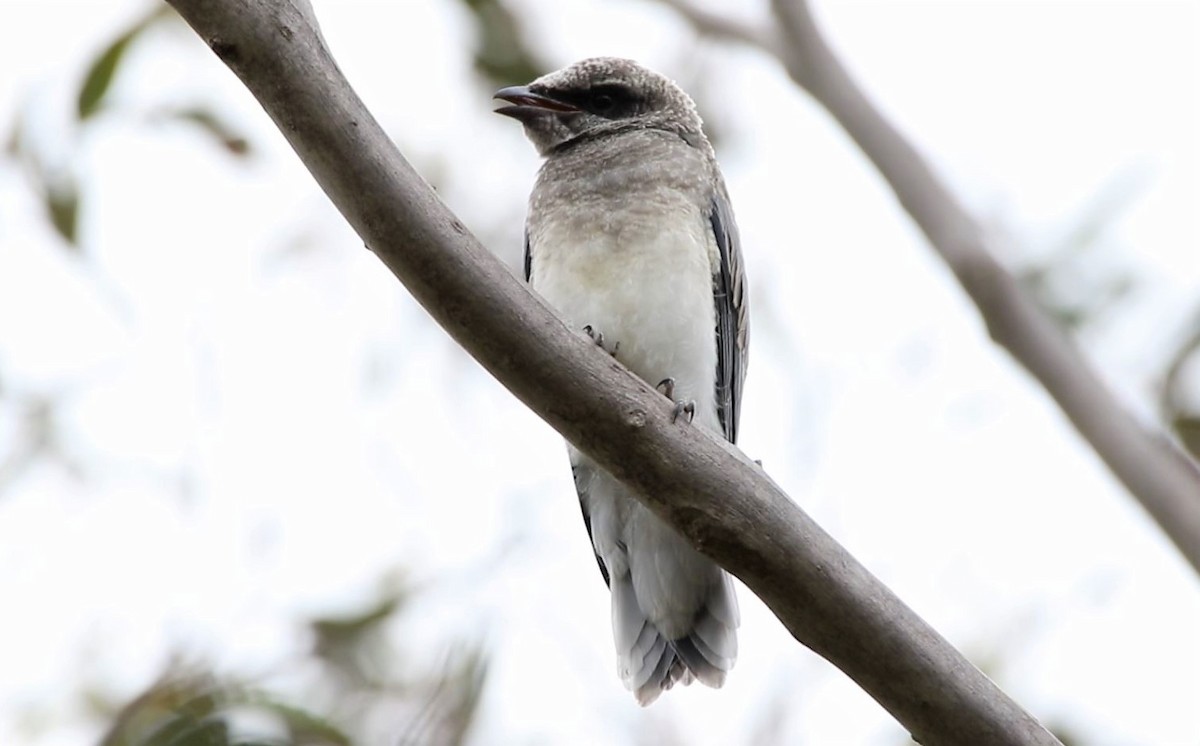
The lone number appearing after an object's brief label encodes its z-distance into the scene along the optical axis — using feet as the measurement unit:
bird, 24.13
